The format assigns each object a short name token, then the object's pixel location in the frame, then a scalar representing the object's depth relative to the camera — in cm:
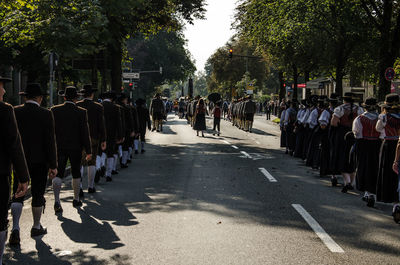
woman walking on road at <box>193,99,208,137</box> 2555
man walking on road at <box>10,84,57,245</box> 607
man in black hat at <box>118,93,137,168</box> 1252
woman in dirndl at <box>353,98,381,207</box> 841
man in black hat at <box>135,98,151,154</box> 1688
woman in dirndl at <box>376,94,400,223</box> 759
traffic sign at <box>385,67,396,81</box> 1856
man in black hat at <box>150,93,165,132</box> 2717
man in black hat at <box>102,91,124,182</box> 1073
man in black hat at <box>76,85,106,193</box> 920
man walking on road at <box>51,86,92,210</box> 786
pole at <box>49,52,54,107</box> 1322
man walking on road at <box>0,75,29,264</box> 442
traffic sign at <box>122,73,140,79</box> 3217
